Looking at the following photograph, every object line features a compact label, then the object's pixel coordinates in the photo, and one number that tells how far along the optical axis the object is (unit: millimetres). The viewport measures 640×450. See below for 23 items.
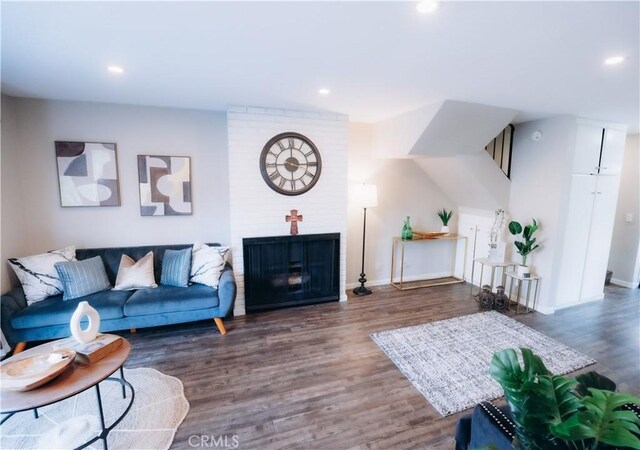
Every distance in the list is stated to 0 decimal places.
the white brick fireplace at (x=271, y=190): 3363
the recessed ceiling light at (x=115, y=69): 2199
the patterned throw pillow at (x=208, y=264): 3180
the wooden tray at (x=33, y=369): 1551
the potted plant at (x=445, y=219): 4703
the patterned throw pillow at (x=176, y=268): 3186
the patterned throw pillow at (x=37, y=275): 2730
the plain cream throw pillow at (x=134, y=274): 3061
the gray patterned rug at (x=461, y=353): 2213
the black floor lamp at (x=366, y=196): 3963
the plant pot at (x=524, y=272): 3645
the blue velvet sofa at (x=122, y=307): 2559
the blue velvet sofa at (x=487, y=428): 1196
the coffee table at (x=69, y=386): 1488
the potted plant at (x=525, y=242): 3607
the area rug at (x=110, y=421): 1758
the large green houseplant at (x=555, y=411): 808
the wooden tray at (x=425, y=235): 4462
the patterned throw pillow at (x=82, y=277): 2789
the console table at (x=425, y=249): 4453
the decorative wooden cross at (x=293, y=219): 3652
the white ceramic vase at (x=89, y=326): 1881
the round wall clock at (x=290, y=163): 3465
